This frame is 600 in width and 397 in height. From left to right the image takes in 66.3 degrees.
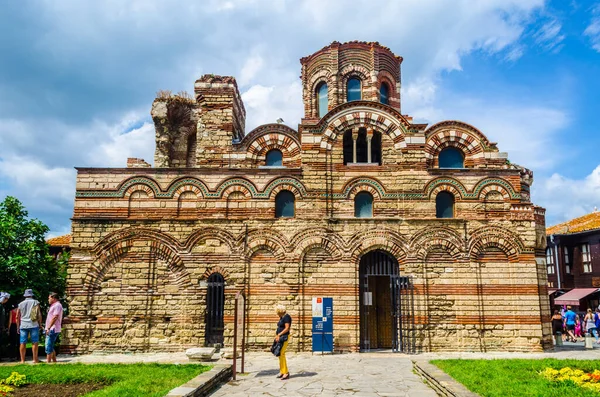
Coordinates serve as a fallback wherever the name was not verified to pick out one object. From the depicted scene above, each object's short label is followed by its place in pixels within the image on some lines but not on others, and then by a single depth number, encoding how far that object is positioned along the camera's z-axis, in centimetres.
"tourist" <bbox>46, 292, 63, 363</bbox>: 1097
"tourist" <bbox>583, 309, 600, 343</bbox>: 1705
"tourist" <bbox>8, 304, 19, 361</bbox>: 1239
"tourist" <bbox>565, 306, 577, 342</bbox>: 1749
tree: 1270
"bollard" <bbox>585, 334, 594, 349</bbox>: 1455
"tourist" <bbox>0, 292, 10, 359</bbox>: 1139
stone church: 1313
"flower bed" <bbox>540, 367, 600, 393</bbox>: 757
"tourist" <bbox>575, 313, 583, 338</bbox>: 2031
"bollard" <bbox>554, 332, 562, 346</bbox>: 1518
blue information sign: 1269
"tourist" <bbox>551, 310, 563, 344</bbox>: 1684
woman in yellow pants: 895
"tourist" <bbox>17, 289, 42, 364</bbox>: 1102
